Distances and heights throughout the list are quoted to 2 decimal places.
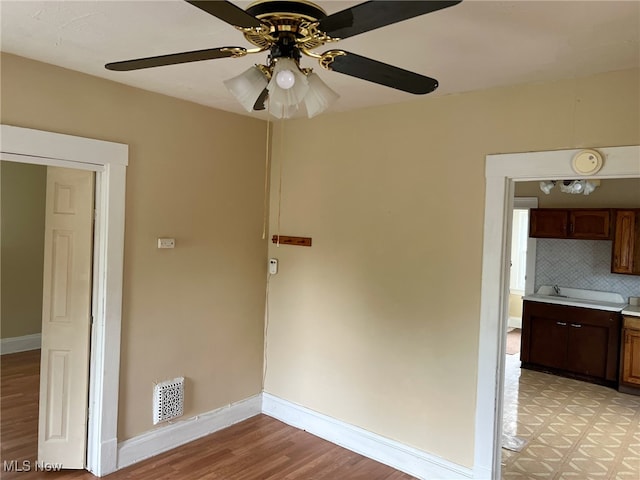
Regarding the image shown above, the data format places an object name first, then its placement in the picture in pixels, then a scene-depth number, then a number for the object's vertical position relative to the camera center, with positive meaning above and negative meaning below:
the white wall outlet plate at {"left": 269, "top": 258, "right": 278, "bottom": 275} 3.88 -0.28
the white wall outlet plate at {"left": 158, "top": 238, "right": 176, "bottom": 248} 3.14 -0.09
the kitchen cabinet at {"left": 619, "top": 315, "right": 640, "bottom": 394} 4.82 -1.16
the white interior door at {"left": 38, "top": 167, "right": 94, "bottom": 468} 2.90 -0.69
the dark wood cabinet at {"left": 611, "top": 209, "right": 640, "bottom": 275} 5.09 +0.07
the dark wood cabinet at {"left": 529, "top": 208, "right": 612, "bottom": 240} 5.26 +0.27
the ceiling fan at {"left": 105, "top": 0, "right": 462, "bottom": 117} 1.12 +0.55
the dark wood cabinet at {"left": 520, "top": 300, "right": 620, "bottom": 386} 5.06 -1.12
